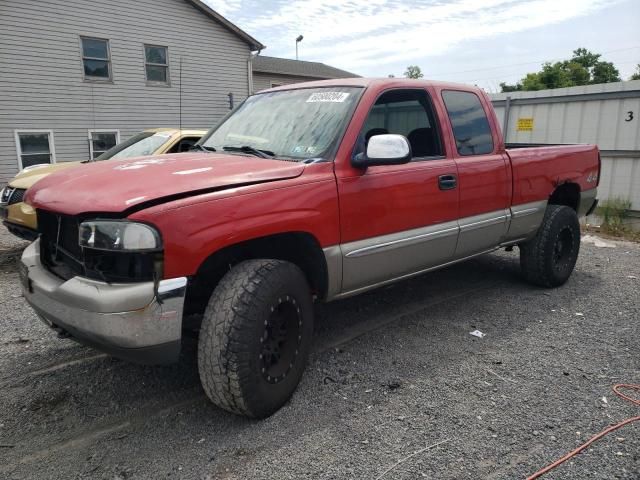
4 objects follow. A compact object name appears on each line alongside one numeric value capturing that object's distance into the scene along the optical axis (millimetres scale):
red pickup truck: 2398
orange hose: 2389
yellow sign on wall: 10359
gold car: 5570
